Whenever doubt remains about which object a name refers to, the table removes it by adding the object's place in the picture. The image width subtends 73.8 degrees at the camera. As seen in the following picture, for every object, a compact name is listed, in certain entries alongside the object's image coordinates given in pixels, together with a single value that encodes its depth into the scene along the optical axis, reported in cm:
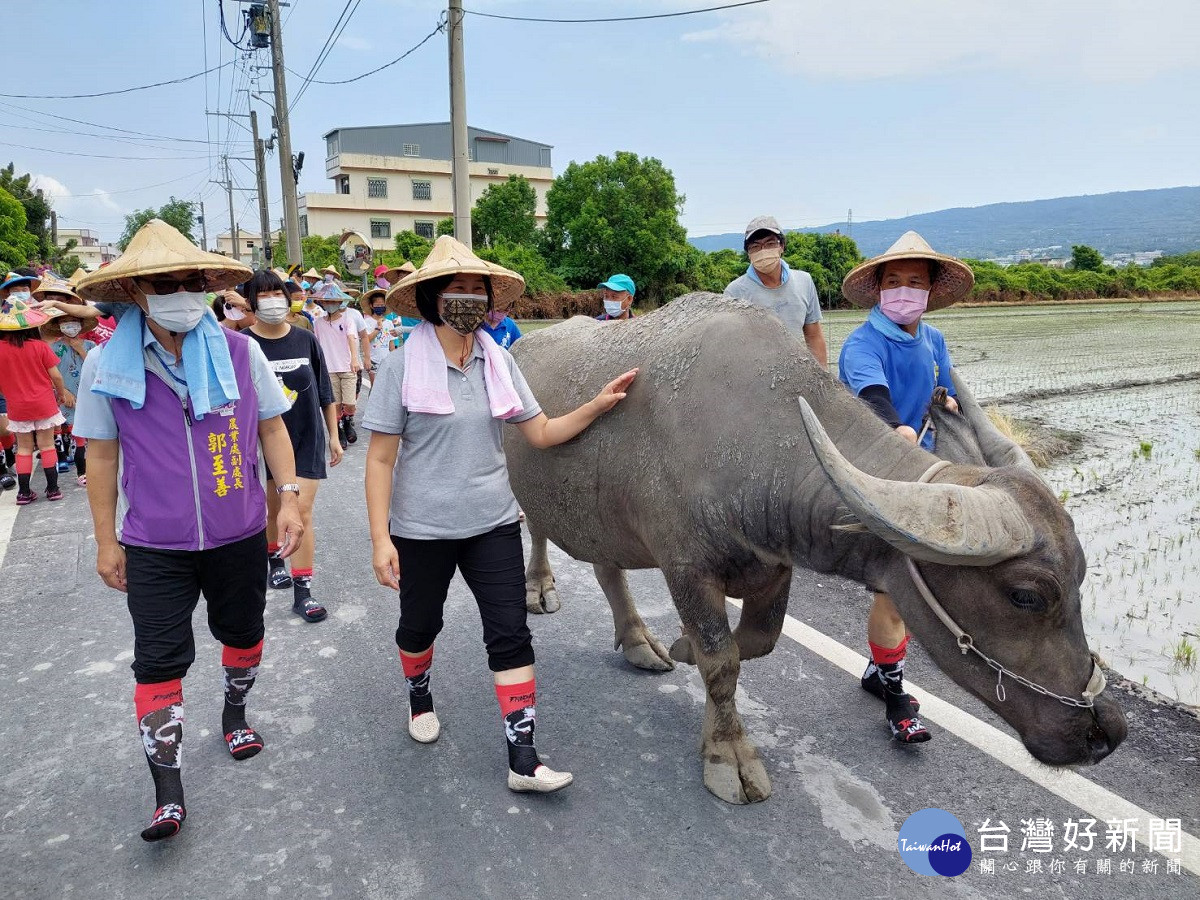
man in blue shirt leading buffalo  321
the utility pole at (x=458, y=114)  961
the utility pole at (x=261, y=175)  3238
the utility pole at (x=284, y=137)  1966
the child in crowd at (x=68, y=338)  731
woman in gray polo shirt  285
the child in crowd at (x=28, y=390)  694
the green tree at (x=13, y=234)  2639
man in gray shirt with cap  458
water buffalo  224
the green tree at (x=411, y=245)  3519
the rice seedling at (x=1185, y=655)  393
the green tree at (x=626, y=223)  3384
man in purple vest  263
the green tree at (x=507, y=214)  4347
